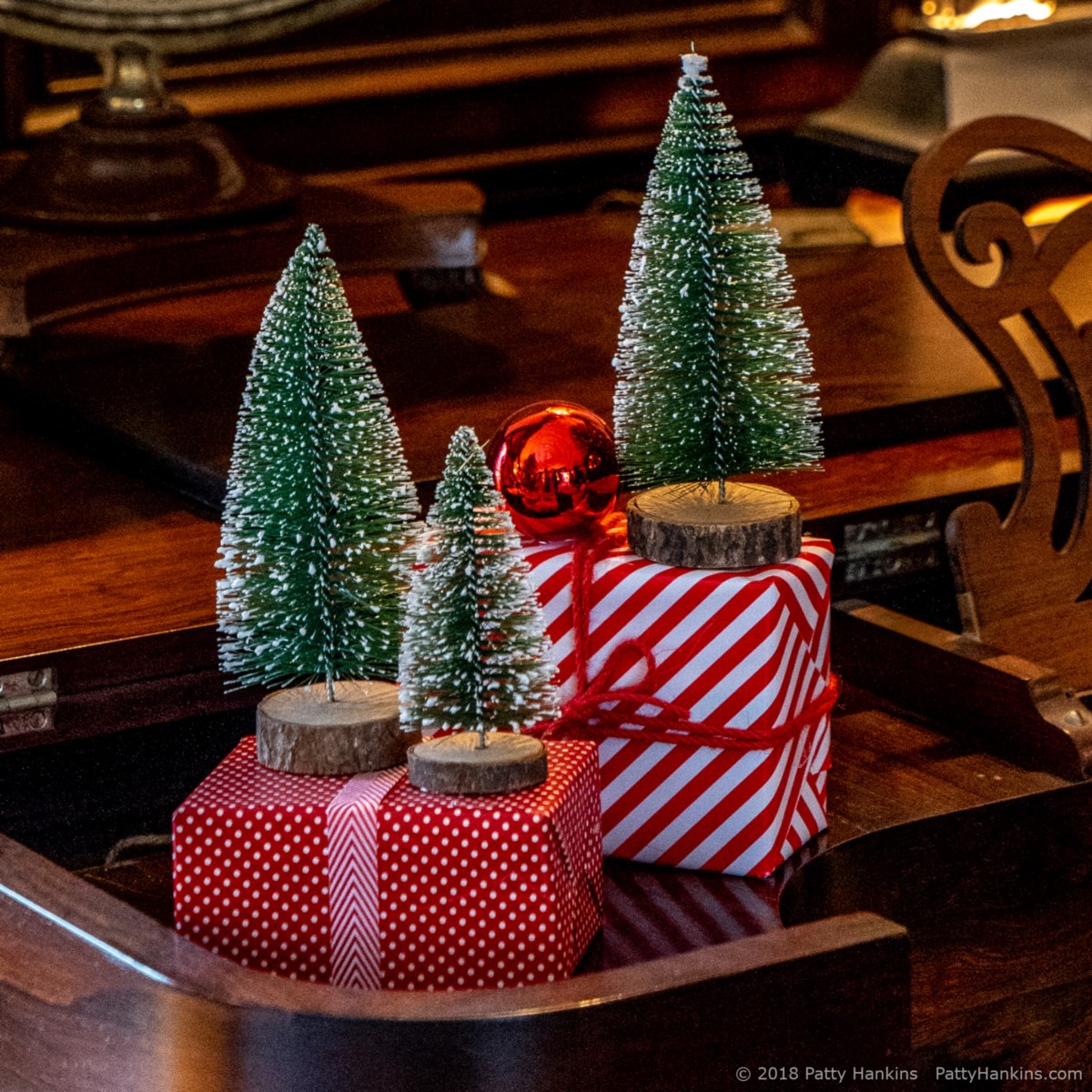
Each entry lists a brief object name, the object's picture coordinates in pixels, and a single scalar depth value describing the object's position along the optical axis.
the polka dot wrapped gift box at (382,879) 1.51
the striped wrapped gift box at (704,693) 1.62
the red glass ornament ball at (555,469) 1.65
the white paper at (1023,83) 3.02
